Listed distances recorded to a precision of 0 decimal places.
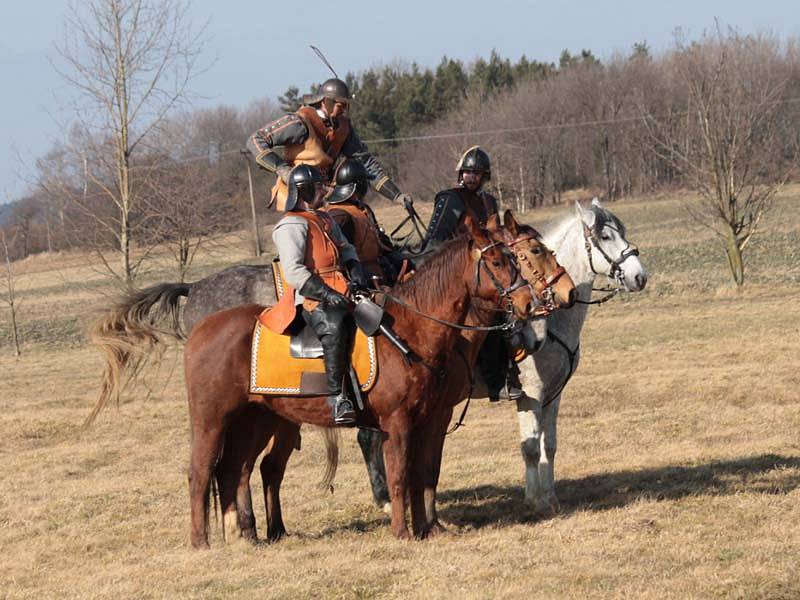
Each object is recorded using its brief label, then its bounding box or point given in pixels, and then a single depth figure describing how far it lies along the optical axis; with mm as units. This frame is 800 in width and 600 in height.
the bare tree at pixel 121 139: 33687
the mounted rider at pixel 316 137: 18047
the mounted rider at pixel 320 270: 14797
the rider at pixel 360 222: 16922
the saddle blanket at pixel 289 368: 15086
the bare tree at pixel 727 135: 57312
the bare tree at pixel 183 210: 40312
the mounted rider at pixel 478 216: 17125
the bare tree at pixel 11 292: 55650
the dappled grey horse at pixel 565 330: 17625
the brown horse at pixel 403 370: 15000
